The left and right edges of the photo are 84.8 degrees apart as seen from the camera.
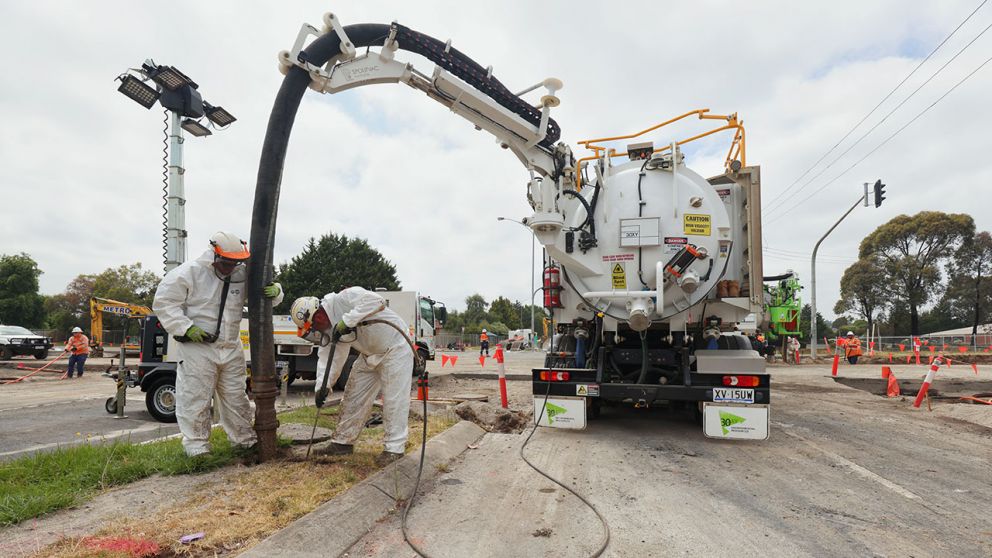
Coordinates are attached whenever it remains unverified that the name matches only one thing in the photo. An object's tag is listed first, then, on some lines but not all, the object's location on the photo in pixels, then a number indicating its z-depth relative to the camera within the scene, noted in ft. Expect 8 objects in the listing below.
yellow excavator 53.42
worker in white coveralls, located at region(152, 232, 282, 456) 15.71
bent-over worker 16.30
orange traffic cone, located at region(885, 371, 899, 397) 37.96
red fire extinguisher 23.72
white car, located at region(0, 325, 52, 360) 72.18
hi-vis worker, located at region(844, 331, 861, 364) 75.36
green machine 36.76
